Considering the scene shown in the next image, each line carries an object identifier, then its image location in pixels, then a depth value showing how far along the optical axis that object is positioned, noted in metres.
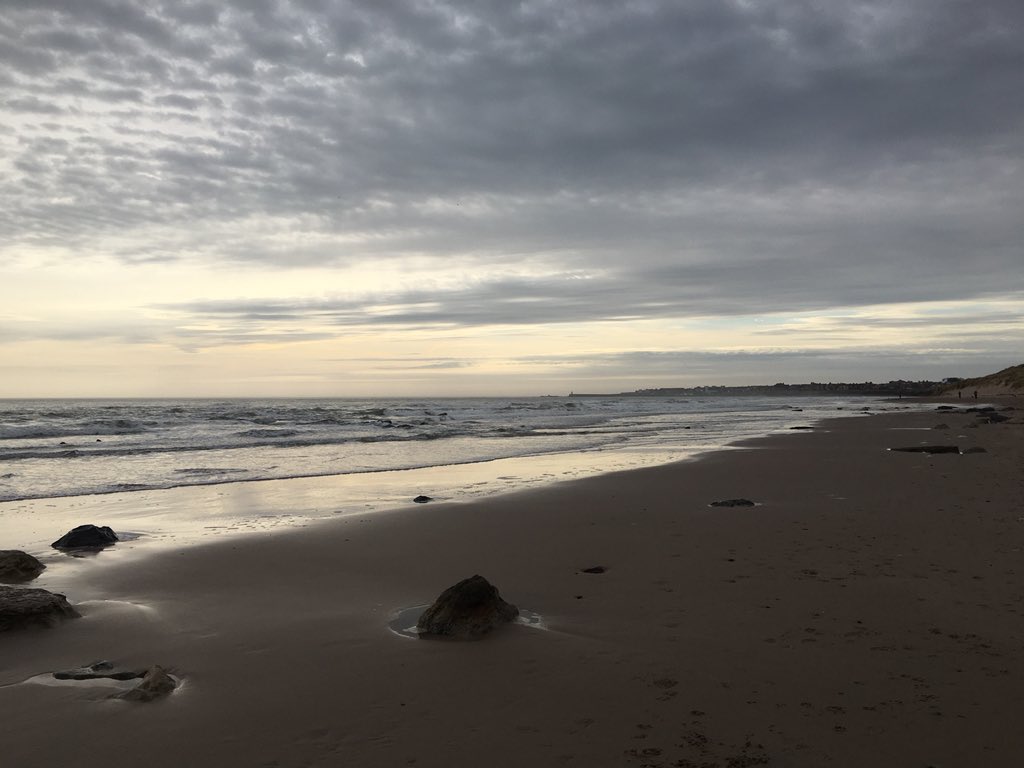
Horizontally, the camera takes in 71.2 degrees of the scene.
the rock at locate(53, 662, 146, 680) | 4.68
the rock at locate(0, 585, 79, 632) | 5.38
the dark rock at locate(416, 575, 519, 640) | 5.36
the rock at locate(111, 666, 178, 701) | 4.32
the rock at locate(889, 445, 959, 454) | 17.25
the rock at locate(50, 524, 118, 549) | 8.47
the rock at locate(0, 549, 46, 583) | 7.09
